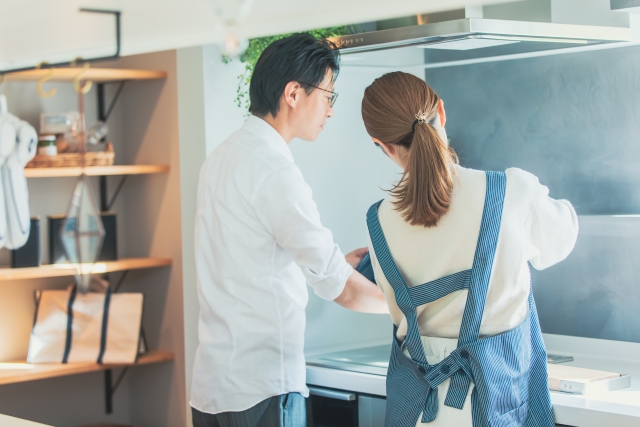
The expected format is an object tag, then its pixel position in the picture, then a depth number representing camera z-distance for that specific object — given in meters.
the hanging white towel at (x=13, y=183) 2.26
